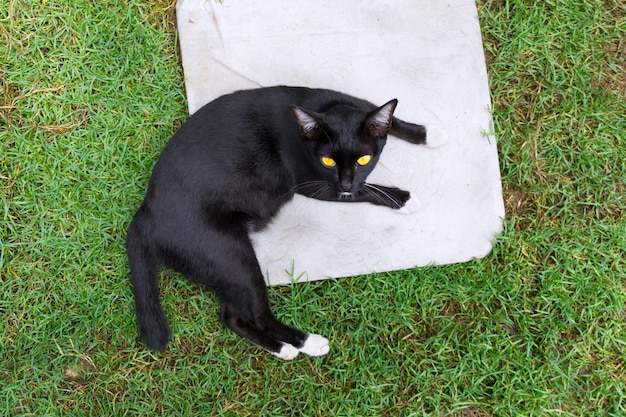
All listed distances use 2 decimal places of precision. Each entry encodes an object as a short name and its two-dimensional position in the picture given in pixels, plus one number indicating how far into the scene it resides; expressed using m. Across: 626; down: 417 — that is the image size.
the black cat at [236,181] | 2.07
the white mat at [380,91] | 2.52
